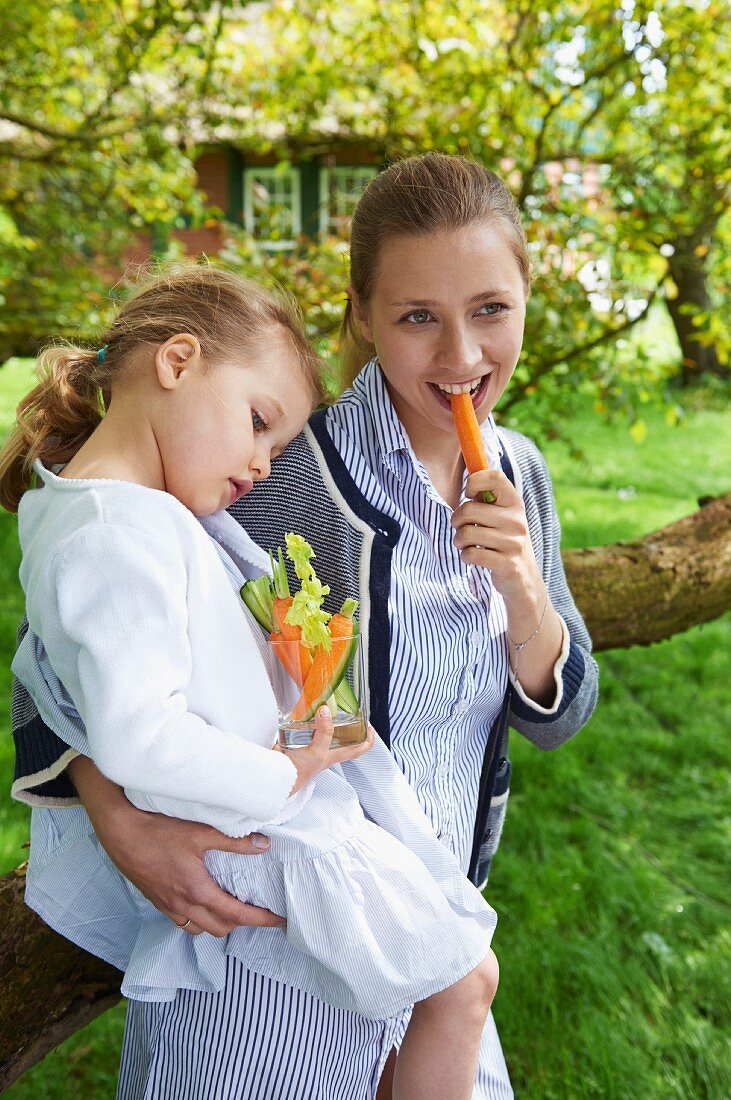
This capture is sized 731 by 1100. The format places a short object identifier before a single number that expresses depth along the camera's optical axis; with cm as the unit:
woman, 188
